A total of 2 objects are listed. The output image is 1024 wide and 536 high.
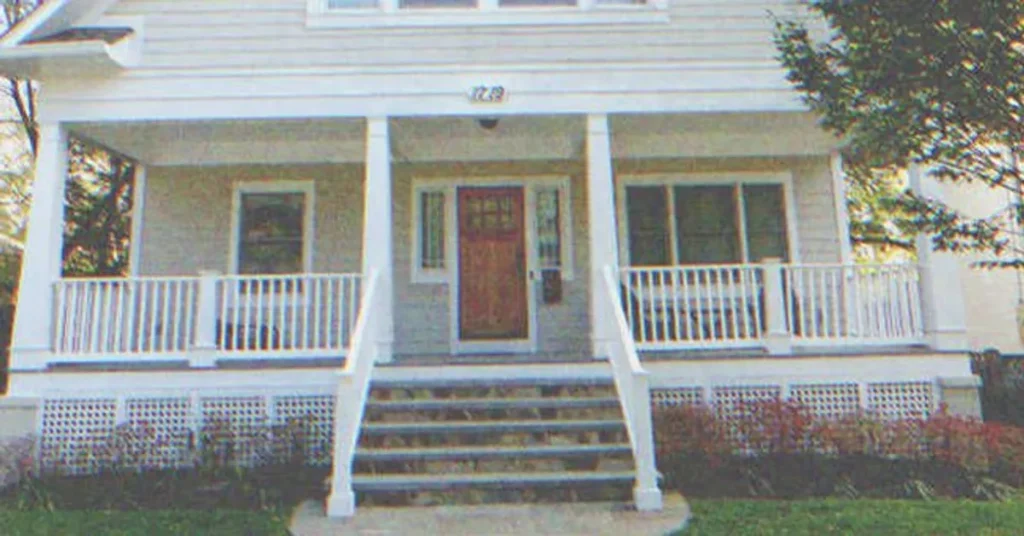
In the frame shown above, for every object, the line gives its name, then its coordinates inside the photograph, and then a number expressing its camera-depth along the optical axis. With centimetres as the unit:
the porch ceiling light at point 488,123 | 788
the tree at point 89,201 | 1394
